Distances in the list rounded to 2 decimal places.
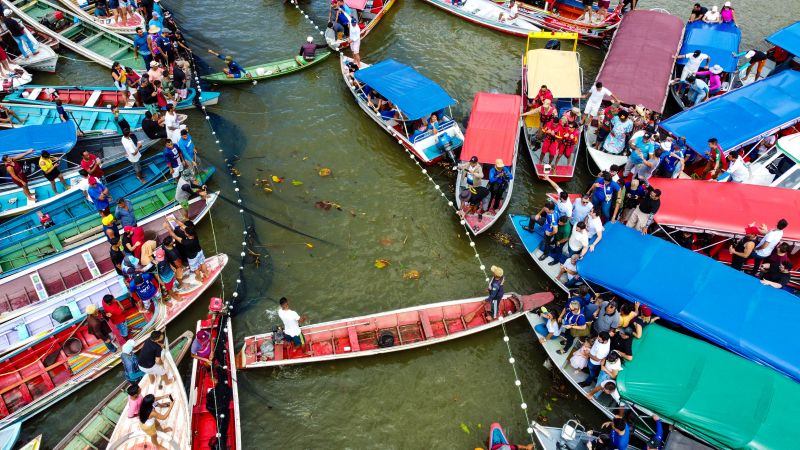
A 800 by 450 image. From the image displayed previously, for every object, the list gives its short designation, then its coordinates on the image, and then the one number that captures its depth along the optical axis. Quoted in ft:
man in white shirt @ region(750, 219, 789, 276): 55.16
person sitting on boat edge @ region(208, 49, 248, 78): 86.33
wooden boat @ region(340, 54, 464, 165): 74.33
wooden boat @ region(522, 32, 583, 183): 72.64
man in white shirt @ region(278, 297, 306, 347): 49.65
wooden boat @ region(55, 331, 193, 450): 45.03
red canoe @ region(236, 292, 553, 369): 53.47
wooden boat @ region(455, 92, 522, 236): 66.69
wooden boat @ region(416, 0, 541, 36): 99.79
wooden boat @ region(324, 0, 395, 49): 99.14
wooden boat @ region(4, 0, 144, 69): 88.63
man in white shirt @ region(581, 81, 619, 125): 74.38
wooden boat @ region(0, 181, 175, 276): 58.95
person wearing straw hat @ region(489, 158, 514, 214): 64.23
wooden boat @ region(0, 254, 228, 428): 49.08
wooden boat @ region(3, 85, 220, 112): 76.79
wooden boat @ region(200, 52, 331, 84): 87.15
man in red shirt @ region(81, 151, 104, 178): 63.10
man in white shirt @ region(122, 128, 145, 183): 64.69
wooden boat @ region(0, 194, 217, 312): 55.16
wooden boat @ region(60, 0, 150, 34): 93.07
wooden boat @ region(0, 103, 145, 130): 72.54
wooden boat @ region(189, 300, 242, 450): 46.44
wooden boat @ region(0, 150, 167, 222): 63.36
